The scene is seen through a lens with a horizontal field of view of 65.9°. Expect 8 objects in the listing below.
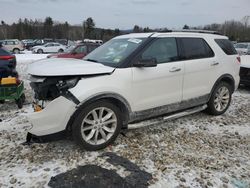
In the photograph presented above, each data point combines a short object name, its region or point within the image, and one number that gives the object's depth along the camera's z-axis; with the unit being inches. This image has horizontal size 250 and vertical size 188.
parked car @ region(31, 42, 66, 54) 943.2
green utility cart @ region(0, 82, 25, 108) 174.0
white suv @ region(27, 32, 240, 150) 107.4
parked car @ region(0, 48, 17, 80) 201.5
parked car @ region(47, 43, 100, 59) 396.0
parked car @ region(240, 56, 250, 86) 247.3
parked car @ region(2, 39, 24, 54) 910.8
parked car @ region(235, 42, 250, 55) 584.9
